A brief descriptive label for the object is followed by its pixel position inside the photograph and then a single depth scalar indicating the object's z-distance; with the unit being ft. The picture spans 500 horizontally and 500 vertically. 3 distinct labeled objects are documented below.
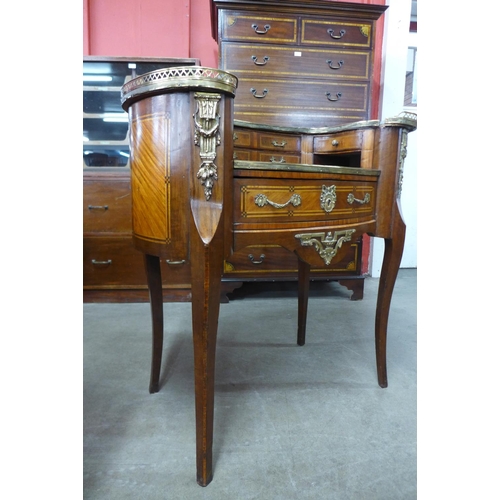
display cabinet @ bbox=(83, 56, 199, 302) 7.11
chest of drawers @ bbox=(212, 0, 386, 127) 6.66
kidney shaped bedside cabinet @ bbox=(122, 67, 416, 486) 2.51
